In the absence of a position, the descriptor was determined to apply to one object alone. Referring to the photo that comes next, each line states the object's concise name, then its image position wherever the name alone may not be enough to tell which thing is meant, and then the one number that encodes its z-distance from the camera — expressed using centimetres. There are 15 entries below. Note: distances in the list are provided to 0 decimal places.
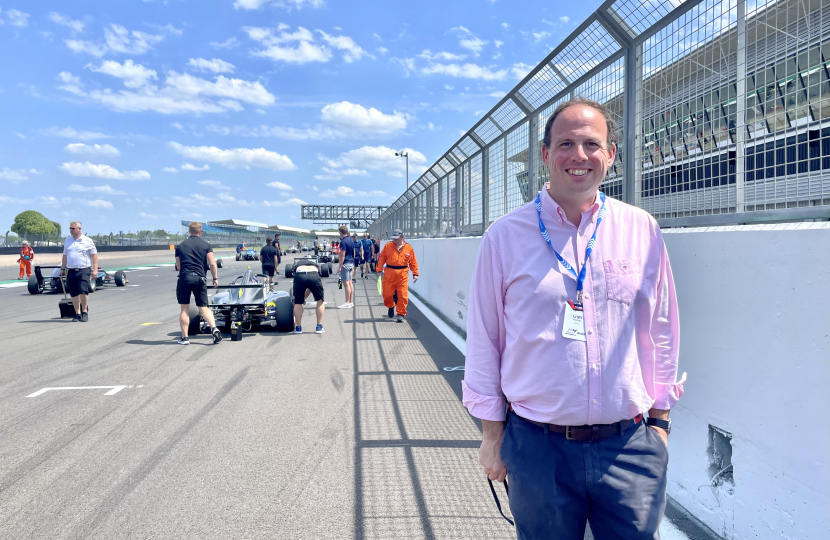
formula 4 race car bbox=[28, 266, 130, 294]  1518
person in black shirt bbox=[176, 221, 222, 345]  769
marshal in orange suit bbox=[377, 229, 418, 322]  1007
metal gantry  8338
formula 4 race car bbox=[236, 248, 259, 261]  4725
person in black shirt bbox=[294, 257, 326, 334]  848
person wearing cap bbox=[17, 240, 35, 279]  2109
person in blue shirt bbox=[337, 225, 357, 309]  1184
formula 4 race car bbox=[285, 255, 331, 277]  1891
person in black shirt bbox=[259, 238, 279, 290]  1455
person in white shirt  986
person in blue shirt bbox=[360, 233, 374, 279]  2114
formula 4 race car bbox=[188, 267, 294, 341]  834
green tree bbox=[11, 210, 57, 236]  11403
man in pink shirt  161
